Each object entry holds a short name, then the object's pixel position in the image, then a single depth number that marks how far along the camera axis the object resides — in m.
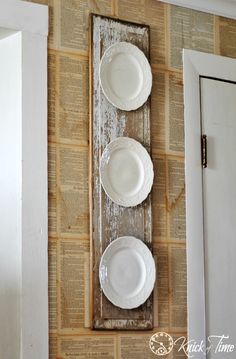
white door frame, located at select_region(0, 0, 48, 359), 2.60
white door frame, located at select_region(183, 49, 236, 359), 2.93
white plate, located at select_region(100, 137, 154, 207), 2.82
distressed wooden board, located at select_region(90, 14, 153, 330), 2.76
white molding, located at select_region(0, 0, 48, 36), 2.69
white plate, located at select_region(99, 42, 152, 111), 2.87
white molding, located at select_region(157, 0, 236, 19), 3.11
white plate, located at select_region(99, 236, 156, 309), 2.76
